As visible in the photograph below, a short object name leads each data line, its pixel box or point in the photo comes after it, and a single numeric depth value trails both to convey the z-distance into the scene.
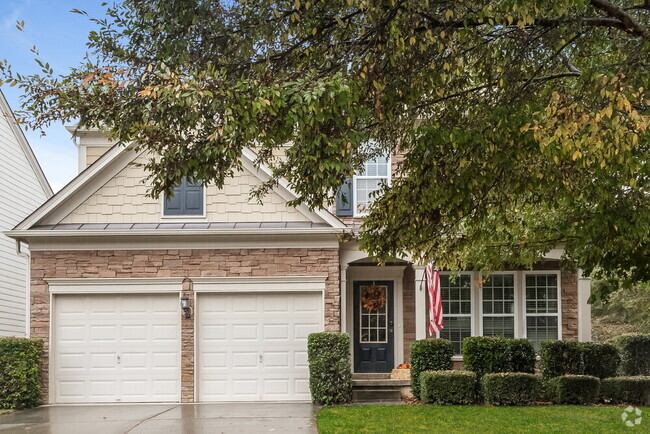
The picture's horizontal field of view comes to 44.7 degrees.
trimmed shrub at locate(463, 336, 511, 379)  15.14
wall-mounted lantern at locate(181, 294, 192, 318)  15.55
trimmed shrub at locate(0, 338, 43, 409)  14.60
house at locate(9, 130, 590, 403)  15.70
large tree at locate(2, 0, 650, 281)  7.17
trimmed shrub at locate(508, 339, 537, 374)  15.32
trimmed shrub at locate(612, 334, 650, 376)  15.89
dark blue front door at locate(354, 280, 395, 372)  17.70
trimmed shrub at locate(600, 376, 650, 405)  14.32
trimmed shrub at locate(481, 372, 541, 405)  14.01
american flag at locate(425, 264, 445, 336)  15.48
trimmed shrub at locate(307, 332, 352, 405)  14.58
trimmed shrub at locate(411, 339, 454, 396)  15.02
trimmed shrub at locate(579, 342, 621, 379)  15.26
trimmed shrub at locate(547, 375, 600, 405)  14.21
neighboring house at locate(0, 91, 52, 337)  21.11
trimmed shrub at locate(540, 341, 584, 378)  15.28
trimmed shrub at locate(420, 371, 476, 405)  14.09
